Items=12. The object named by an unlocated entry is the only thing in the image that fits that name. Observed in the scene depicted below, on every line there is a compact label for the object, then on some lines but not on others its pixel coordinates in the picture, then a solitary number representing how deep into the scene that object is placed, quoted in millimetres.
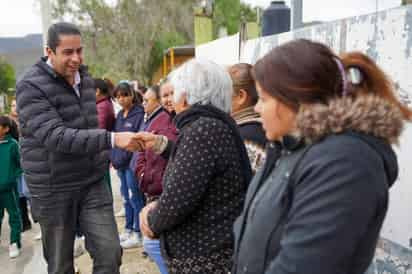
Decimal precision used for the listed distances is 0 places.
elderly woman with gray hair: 1698
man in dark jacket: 2514
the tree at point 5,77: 43469
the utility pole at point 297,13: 3752
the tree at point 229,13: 30775
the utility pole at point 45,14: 5992
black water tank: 4223
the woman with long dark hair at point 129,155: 4621
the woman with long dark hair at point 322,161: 1008
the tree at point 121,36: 24109
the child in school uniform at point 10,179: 4680
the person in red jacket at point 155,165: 2651
